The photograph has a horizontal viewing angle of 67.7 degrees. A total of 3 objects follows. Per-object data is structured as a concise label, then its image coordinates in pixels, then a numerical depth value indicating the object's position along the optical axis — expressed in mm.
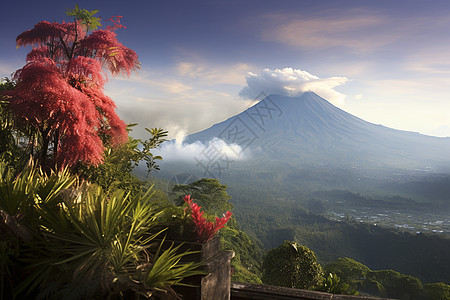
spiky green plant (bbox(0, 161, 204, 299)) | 1896
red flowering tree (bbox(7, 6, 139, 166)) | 4270
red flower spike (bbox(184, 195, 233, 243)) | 2494
